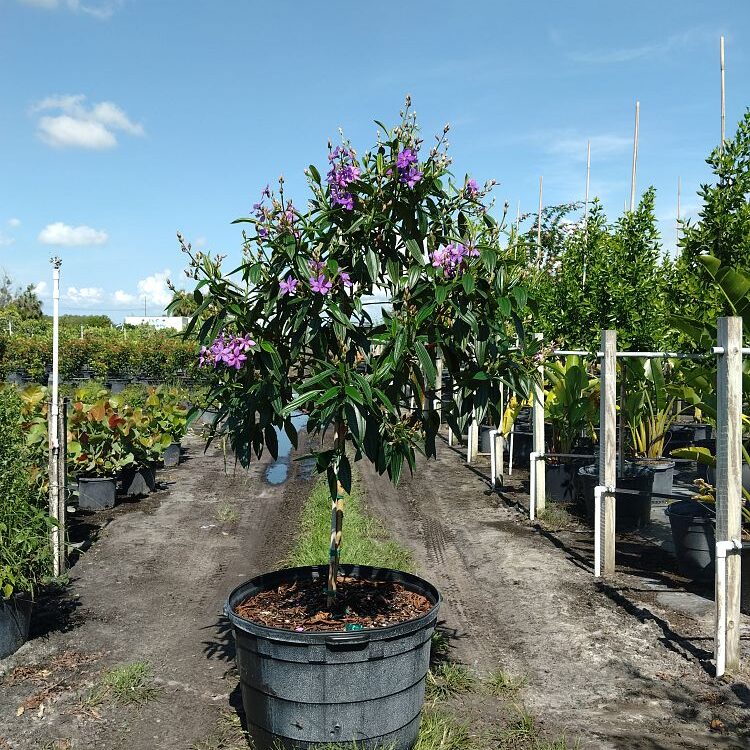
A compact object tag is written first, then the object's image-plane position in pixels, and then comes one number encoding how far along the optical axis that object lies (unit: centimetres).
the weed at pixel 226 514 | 841
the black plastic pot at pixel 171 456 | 1211
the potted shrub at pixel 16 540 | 452
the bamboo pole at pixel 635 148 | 1095
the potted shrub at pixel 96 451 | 864
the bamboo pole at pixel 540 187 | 1394
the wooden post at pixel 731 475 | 442
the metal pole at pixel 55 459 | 578
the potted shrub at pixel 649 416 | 873
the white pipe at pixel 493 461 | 977
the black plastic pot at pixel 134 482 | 945
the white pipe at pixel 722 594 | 439
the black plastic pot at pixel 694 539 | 591
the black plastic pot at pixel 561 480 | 912
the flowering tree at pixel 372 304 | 310
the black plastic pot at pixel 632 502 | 765
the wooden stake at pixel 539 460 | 797
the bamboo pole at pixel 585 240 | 925
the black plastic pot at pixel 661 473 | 911
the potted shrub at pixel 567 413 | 919
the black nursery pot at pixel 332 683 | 314
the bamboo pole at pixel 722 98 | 800
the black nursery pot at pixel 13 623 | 462
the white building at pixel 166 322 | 5942
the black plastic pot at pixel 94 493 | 879
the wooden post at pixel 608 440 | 610
